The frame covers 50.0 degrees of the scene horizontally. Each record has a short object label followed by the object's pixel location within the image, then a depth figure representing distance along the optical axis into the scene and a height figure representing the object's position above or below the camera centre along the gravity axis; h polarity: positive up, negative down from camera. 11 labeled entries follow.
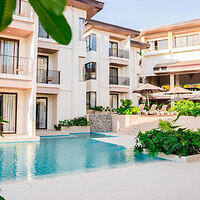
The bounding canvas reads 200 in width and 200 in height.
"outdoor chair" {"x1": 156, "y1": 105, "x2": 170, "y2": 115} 19.72 -0.28
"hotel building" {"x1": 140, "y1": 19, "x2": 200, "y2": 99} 27.47 +7.46
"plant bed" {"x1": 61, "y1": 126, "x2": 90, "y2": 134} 16.59 -1.71
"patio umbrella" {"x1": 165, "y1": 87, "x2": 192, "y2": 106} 19.27 +1.54
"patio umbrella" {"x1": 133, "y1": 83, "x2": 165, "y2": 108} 18.39 +1.62
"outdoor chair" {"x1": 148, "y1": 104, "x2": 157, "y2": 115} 19.84 -0.29
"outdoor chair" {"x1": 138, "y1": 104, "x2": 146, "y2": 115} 19.38 -0.01
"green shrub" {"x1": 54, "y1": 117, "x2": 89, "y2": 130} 16.66 -1.18
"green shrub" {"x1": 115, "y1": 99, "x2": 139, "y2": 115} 18.67 -0.11
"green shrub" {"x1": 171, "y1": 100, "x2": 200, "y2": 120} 14.72 +0.01
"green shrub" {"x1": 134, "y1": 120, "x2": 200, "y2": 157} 7.47 -1.20
